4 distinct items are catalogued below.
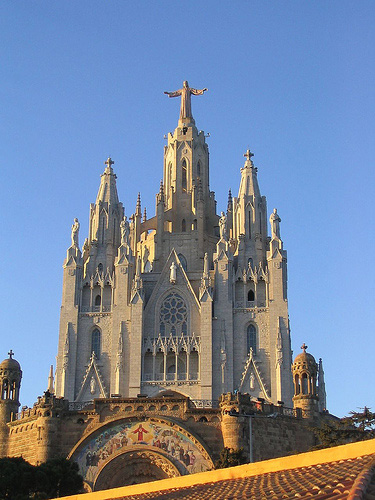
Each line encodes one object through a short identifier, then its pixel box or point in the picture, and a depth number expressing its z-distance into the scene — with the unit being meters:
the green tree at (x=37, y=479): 33.88
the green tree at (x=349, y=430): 38.31
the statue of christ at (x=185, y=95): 77.25
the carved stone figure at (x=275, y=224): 65.96
